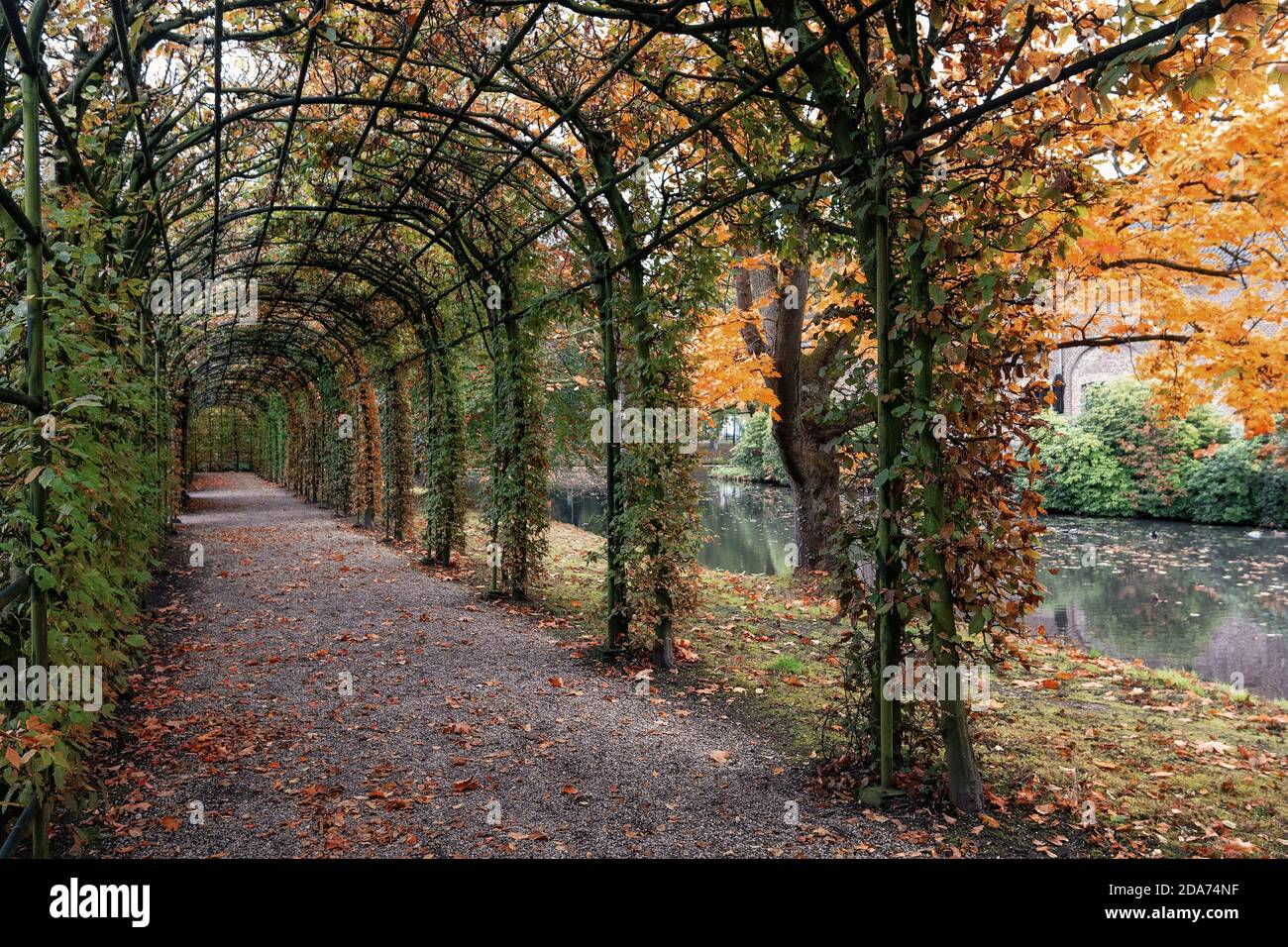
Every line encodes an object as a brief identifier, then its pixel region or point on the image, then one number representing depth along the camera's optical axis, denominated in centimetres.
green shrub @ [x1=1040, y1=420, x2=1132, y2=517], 2152
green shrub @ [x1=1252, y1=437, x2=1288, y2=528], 1834
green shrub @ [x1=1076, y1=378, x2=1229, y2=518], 2006
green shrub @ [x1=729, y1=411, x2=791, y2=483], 3400
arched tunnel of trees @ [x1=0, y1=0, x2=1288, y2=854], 308
